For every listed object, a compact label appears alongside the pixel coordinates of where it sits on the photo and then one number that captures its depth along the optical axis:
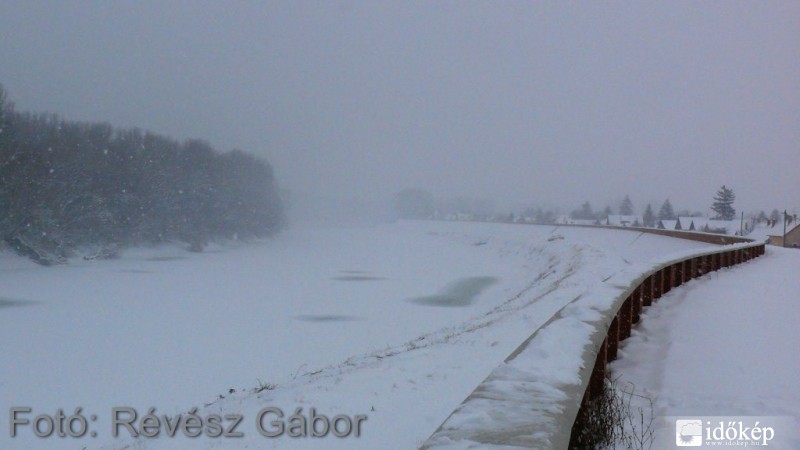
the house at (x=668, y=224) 117.12
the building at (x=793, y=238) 89.69
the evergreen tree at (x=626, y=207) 161.25
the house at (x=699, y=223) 115.75
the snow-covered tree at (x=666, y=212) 144.00
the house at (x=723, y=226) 106.31
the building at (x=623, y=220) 136.88
